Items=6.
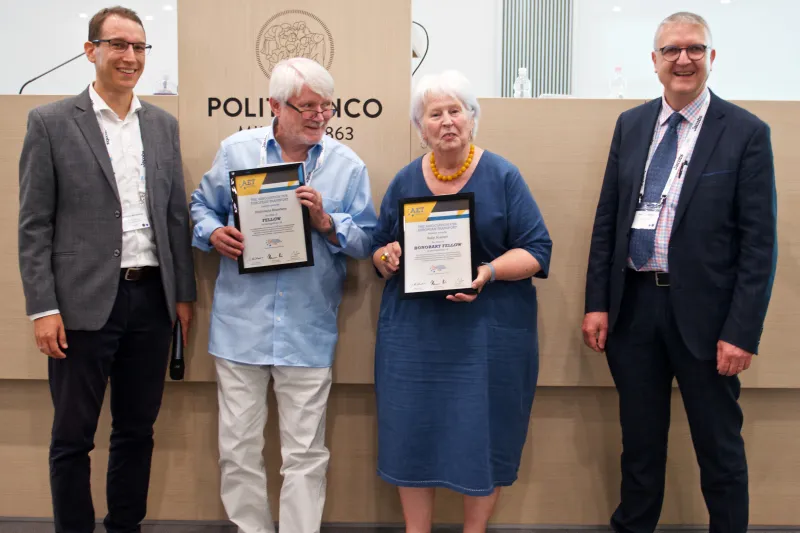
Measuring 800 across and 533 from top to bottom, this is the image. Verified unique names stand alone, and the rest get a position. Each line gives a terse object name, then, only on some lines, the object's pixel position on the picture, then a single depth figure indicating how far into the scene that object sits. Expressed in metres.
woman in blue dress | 2.22
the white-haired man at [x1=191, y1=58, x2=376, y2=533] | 2.33
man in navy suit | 2.13
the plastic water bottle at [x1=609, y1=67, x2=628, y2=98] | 3.64
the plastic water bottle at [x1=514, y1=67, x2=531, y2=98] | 3.47
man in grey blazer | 2.19
